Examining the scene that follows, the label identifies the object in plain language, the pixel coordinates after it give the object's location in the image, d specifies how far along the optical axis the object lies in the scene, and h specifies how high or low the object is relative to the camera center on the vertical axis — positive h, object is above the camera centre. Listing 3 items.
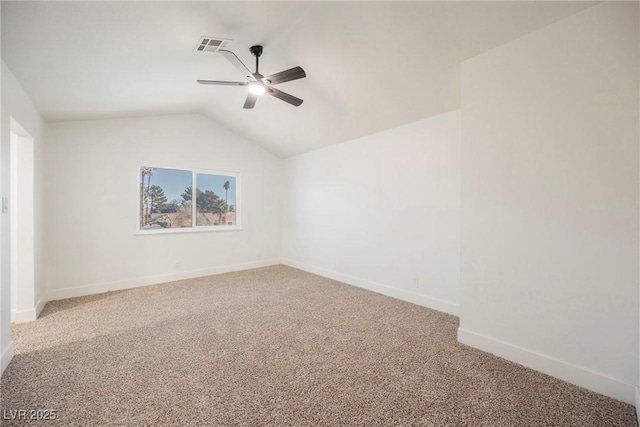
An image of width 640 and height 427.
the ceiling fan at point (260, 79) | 2.55 +1.25
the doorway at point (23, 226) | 3.05 -0.16
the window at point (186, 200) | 4.59 +0.21
